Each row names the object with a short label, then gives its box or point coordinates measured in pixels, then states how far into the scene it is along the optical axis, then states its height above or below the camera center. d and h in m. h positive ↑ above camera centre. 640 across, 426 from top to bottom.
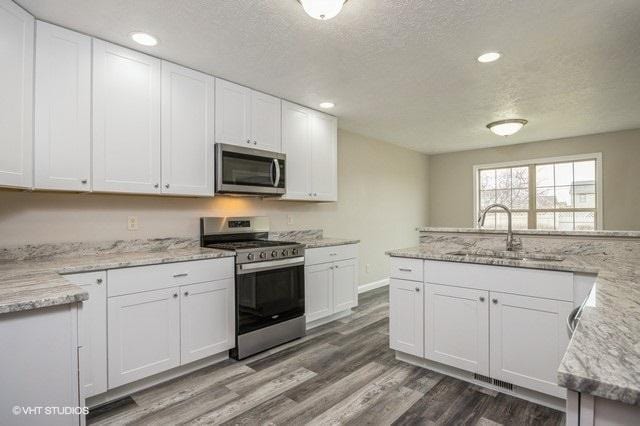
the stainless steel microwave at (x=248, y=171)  2.98 +0.39
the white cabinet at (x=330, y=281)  3.55 -0.75
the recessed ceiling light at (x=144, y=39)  2.30 +1.20
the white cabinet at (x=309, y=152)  3.64 +0.68
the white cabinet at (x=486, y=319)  2.08 -0.73
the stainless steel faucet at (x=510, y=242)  2.63 -0.23
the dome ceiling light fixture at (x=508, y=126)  4.27 +1.09
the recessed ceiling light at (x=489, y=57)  2.58 +1.19
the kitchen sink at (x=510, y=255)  2.48 -0.32
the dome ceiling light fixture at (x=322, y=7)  1.79 +1.09
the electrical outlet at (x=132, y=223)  2.78 -0.08
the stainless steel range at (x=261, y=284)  2.84 -0.63
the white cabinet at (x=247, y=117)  3.04 +0.91
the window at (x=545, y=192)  5.35 +0.35
